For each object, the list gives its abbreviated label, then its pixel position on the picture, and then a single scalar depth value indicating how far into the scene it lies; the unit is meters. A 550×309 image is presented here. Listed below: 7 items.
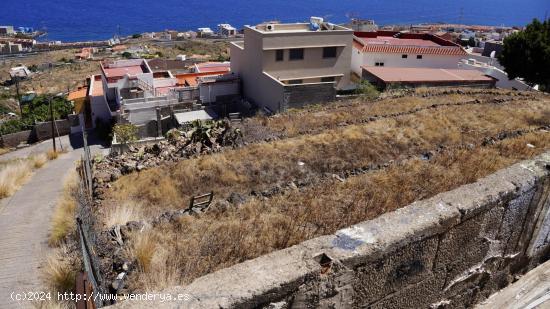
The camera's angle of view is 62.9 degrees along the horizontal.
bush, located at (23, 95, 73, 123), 33.81
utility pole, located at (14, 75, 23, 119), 38.51
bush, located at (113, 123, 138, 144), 23.23
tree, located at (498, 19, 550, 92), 28.94
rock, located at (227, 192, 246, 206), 7.07
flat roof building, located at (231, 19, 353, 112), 26.39
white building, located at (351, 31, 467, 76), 32.31
